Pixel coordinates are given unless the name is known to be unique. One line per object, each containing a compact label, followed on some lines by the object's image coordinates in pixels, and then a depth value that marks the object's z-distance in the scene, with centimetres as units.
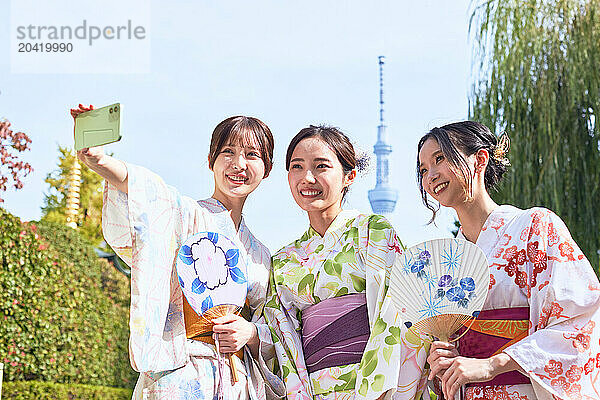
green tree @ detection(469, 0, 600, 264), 797
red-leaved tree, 905
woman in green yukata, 260
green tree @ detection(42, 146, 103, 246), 1362
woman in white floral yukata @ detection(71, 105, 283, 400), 252
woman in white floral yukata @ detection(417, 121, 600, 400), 231
